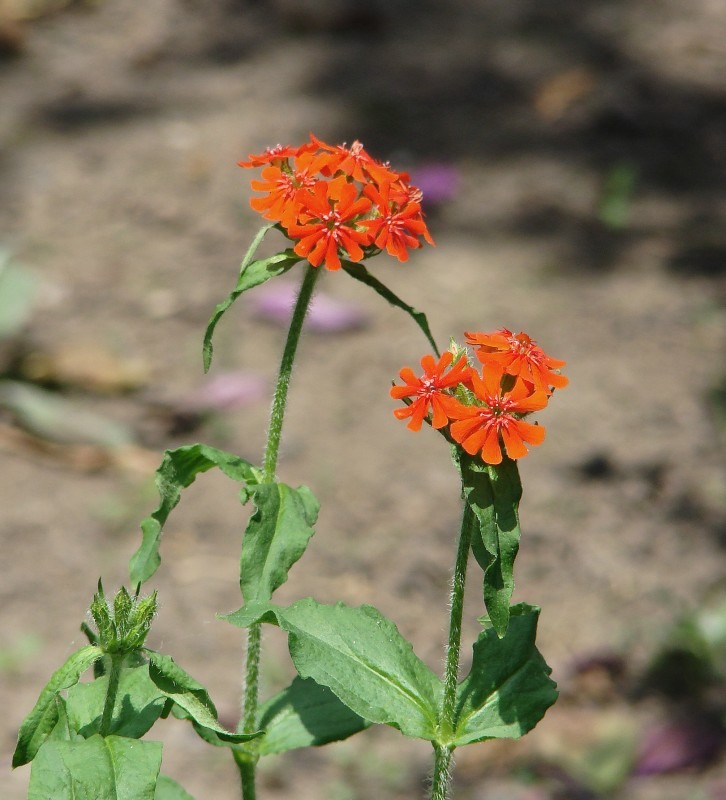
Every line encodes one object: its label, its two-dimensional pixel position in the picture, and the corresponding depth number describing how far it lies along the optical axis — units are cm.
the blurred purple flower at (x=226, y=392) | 920
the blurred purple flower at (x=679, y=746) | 676
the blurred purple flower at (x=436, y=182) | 1141
